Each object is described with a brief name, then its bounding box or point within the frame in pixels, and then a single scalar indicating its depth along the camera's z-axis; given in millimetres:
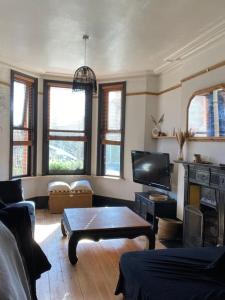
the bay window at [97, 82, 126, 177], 5672
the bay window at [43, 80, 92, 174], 5754
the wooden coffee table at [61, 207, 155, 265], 3139
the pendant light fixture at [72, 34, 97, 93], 3492
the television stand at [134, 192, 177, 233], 4254
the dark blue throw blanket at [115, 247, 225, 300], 1834
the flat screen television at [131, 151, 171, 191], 4375
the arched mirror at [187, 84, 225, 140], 3240
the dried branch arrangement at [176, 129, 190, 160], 3973
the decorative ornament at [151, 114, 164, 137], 5176
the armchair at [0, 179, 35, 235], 3781
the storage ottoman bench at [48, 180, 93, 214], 5352
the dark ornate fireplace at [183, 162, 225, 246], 3031
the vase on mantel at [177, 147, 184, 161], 4059
